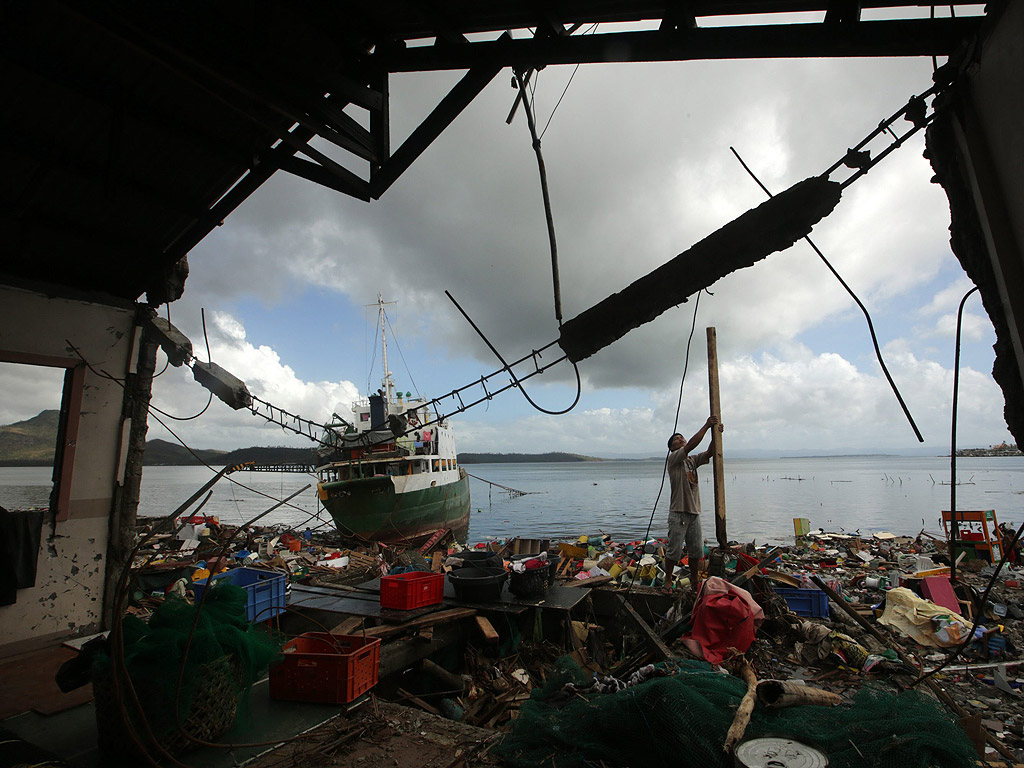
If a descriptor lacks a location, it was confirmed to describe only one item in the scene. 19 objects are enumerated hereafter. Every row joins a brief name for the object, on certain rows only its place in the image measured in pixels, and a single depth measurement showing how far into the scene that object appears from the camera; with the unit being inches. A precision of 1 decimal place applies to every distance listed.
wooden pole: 331.6
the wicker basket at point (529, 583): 252.7
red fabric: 195.8
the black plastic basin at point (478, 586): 252.5
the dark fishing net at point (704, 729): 102.3
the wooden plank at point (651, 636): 190.9
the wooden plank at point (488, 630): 223.3
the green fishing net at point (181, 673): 117.7
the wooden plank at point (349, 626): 204.3
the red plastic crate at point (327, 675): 150.9
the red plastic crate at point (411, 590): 237.0
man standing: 284.2
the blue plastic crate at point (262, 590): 227.3
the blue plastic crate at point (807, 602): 242.1
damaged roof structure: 90.8
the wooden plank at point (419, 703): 189.3
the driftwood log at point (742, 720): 103.9
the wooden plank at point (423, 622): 205.6
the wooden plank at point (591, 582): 295.1
